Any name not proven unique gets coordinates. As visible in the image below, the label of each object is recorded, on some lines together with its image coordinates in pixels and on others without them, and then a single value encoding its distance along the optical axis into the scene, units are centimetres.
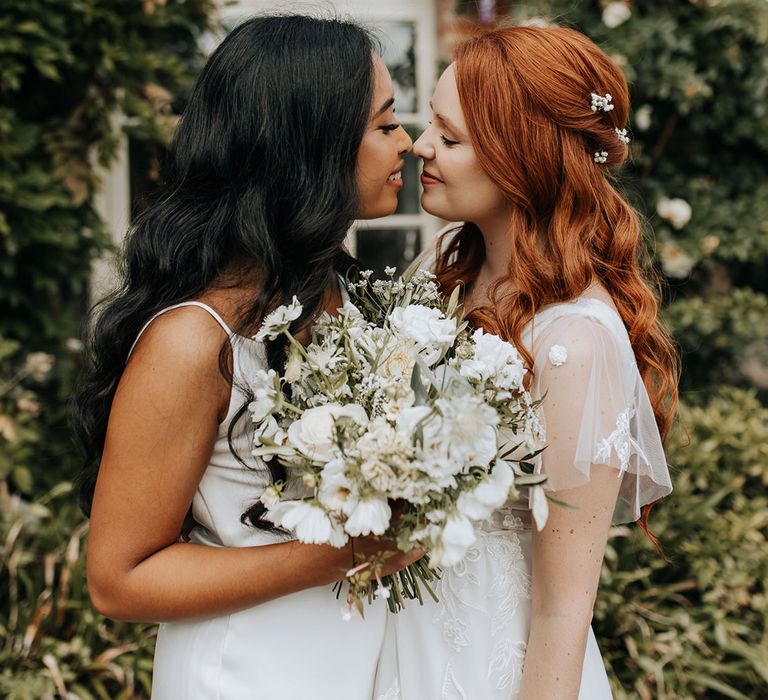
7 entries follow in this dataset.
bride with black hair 166
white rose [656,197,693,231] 434
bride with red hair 180
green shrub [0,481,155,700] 302
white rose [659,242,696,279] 435
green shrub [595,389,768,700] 339
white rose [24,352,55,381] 358
